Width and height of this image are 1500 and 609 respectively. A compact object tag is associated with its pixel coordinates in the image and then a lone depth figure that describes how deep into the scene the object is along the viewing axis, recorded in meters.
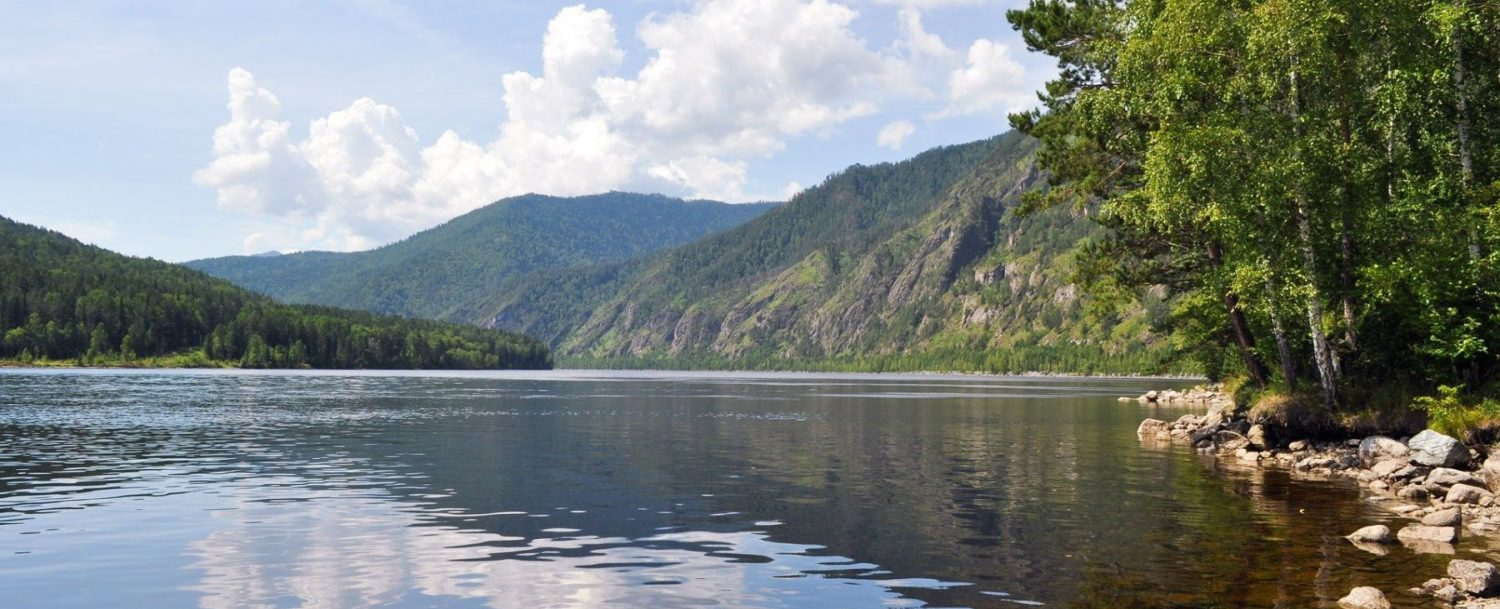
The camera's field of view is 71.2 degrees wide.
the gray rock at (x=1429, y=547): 24.47
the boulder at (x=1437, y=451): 36.34
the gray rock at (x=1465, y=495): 31.17
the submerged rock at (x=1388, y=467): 37.69
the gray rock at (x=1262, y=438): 50.00
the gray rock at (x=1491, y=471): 33.28
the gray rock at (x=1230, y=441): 53.06
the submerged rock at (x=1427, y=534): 25.59
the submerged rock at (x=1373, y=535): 25.66
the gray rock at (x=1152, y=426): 67.00
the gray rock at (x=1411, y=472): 36.59
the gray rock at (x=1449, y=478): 33.62
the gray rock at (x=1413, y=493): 33.69
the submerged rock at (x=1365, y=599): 18.94
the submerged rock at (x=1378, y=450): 40.75
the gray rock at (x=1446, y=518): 27.36
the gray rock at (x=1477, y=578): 19.44
